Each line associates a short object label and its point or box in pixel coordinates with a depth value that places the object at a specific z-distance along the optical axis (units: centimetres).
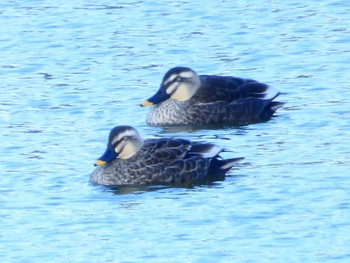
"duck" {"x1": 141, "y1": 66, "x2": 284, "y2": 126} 2127
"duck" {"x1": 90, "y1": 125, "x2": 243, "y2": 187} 1823
